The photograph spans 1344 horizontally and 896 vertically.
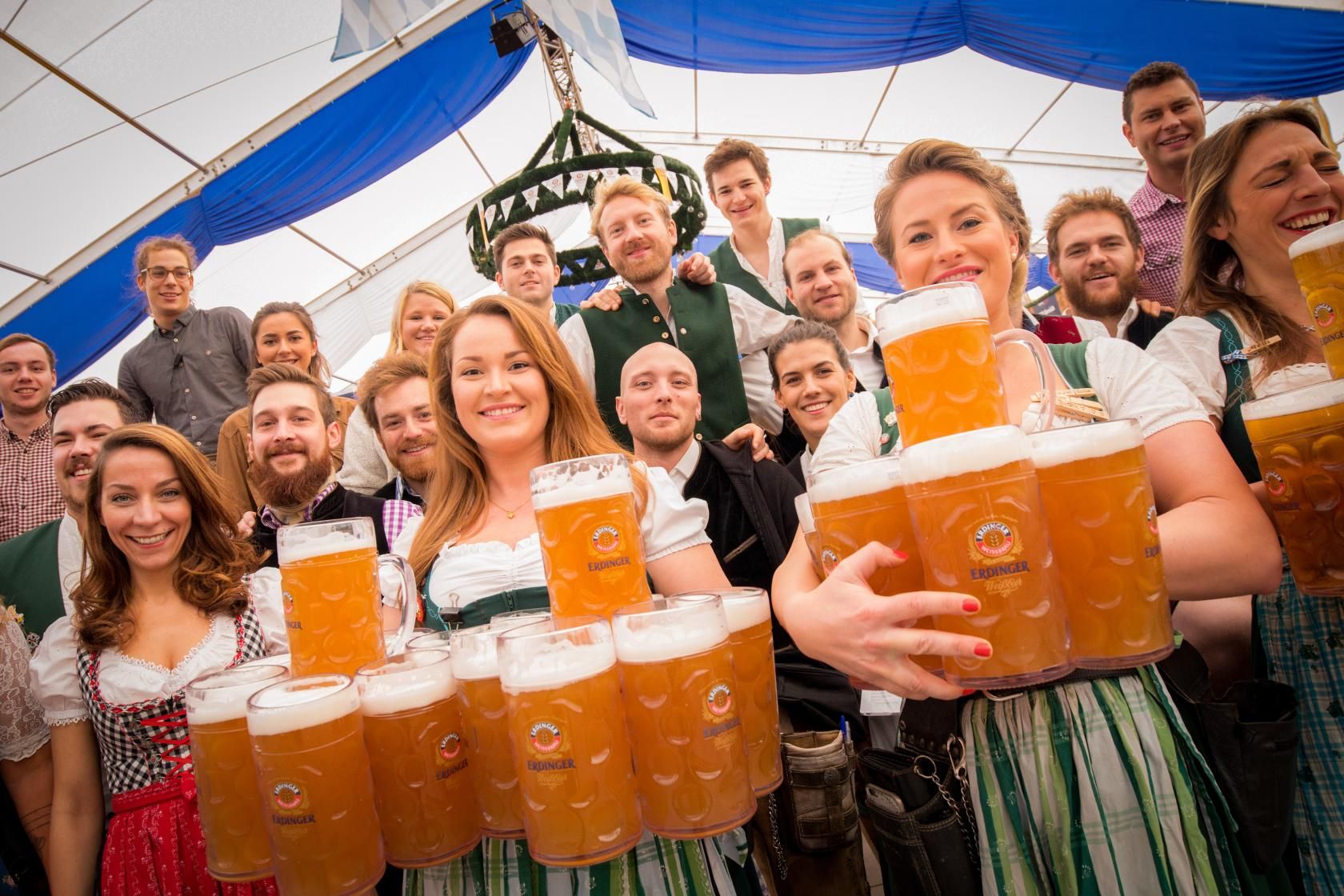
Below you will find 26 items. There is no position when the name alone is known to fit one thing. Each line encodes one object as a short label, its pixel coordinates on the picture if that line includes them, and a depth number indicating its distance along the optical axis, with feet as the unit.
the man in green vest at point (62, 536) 8.09
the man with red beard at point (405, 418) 9.16
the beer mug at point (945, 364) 2.61
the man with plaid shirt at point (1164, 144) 9.96
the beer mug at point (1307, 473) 3.11
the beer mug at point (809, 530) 3.40
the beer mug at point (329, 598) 3.63
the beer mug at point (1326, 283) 3.17
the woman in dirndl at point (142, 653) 5.36
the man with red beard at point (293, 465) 8.32
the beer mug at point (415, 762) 3.11
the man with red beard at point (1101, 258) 9.17
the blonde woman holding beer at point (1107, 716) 3.04
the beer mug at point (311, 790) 2.88
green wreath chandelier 8.30
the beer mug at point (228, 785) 3.19
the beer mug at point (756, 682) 3.37
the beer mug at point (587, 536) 3.51
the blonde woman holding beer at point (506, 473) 4.79
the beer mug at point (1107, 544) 2.56
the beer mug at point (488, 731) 3.16
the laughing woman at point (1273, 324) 4.19
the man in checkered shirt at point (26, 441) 11.45
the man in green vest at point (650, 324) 10.05
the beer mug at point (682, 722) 2.88
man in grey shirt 12.63
